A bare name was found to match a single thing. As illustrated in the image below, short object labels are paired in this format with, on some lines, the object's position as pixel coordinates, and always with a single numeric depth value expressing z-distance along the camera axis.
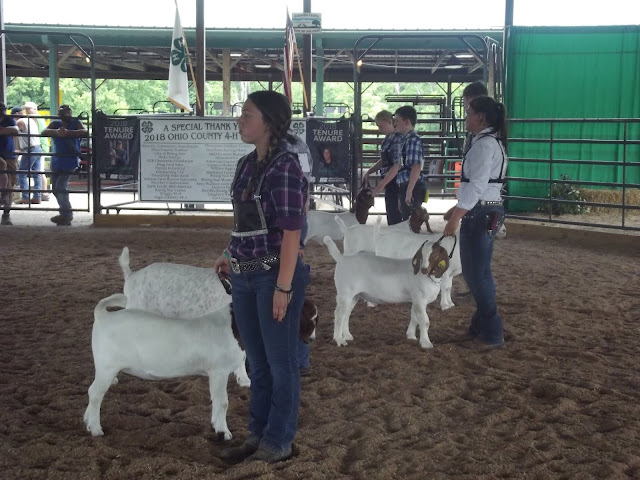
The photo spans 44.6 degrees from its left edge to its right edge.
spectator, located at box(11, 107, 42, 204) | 14.62
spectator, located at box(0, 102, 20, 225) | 12.57
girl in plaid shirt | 3.17
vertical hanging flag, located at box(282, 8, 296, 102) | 12.15
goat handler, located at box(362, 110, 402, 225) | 7.55
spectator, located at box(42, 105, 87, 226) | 12.44
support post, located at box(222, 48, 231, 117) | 19.98
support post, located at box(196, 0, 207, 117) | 13.77
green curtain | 13.25
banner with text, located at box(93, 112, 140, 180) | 12.22
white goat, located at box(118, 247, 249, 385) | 4.84
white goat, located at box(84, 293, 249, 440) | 3.66
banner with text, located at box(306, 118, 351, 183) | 12.11
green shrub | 14.02
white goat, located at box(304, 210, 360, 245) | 8.70
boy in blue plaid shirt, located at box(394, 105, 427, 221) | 7.40
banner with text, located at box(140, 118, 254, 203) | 12.02
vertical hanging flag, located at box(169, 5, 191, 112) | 12.59
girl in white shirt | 5.11
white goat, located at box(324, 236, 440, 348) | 5.46
